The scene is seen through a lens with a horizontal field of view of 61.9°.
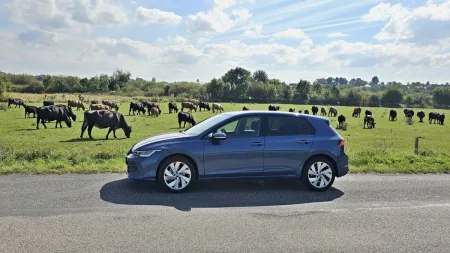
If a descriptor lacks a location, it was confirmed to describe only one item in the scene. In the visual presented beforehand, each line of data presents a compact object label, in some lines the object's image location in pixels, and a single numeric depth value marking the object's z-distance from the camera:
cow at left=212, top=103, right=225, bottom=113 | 65.04
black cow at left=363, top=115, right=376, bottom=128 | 43.33
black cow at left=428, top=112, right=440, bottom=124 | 54.90
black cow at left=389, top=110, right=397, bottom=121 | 56.34
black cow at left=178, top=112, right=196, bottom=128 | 37.34
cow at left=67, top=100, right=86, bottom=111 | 56.47
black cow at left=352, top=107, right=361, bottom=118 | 62.58
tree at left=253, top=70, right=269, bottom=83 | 176.88
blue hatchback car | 8.38
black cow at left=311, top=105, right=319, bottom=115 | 66.19
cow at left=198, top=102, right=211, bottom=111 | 66.38
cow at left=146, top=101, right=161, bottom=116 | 51.41
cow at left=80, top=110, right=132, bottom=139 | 25.92
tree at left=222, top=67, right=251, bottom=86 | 174.88
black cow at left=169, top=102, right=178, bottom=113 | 56.12
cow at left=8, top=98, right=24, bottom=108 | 56.53
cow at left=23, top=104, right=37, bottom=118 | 39.90
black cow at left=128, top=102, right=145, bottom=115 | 50.05
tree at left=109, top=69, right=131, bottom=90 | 154.93
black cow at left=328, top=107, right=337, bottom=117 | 63.95
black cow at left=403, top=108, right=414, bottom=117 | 57.43
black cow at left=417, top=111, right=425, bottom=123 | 57.21
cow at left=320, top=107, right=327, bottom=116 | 66.19
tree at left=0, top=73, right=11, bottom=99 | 71.38
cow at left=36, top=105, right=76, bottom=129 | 30.86
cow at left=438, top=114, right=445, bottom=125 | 52.81
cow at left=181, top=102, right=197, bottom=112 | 61.69
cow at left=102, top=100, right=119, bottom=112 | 55.59
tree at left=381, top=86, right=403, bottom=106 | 130.12
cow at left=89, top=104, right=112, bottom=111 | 46.13
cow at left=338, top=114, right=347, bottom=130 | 41.02
